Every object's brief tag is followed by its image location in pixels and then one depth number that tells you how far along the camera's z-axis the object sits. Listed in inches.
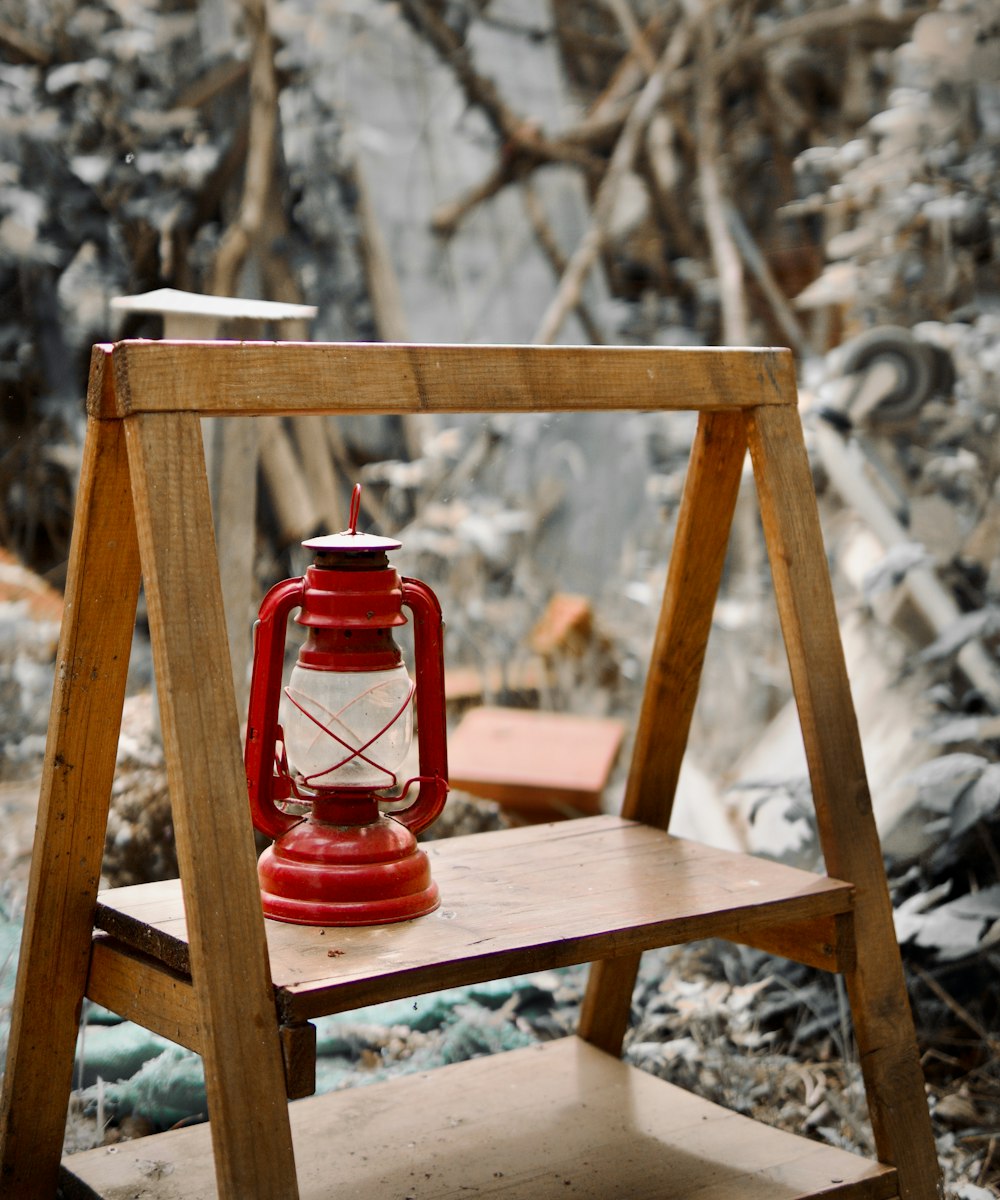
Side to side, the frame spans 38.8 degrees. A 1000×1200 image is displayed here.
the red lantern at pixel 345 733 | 60.2
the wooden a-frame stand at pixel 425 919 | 51.4
